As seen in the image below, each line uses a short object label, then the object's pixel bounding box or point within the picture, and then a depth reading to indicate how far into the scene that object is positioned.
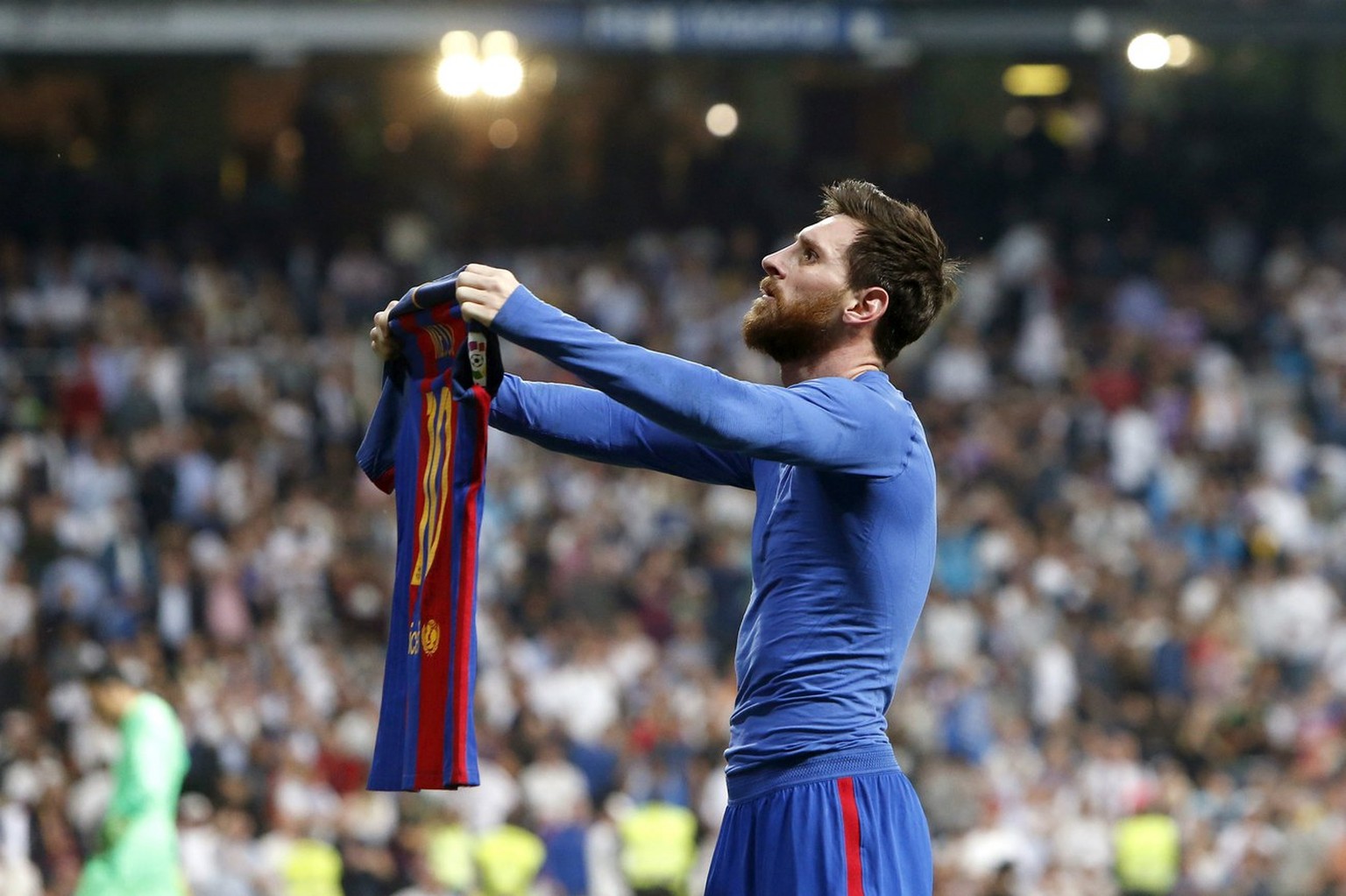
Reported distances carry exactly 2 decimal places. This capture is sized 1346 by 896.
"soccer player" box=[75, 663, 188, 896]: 14.77
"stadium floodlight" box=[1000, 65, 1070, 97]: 42.53
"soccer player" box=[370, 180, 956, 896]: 6.98
